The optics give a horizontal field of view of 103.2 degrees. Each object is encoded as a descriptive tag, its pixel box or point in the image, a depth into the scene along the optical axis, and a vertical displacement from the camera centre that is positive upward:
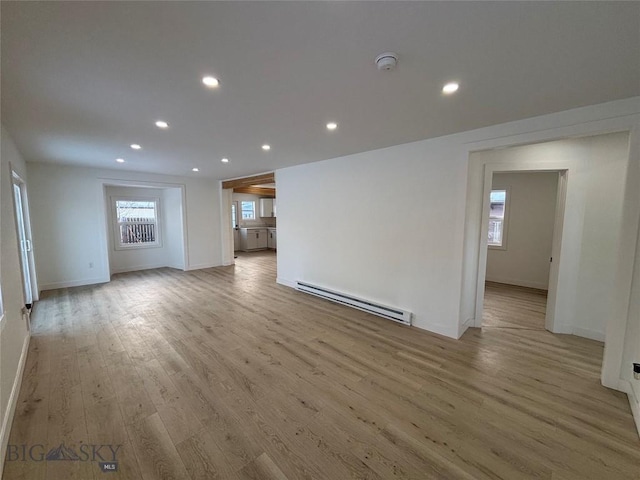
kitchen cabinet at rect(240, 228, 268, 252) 9.97 -0.86
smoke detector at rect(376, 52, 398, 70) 1.51 +0.96
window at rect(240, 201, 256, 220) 10.47 +0.30
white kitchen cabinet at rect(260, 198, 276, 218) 10.73 +0.43
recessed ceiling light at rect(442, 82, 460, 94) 1.86 +0.98
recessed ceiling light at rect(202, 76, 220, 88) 1.79 +0.97
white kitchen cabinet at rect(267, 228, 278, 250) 10.50 -0.91
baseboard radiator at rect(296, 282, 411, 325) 3.50 -1.35
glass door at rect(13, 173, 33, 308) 3.97 -0.30
